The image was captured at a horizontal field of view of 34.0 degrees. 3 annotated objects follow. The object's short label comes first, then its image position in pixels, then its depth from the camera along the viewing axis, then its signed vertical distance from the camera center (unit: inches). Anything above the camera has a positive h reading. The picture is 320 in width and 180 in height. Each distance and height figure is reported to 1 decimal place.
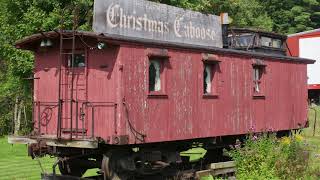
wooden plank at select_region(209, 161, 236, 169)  524.8 -66.1
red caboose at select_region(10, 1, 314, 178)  427.2 +1.2
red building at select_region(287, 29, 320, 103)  1433.3 +145.4
